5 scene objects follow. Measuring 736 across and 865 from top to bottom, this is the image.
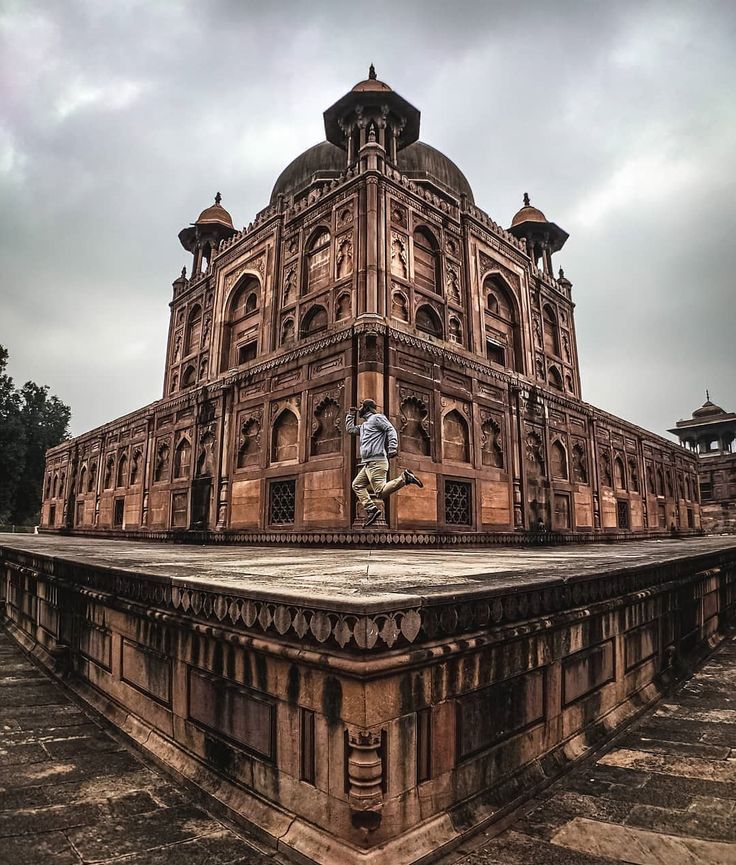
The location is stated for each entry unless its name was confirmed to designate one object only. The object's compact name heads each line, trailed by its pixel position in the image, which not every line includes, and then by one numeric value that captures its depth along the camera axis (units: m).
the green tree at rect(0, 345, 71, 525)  34.25
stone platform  1.97
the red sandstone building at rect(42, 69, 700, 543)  12.88
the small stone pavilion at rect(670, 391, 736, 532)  35.66
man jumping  9.90
